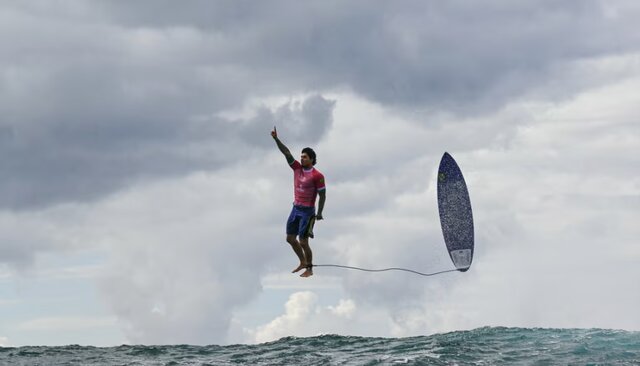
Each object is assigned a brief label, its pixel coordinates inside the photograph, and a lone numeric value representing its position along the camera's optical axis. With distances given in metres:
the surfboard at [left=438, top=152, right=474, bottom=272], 27.95
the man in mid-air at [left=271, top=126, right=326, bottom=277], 24.42
